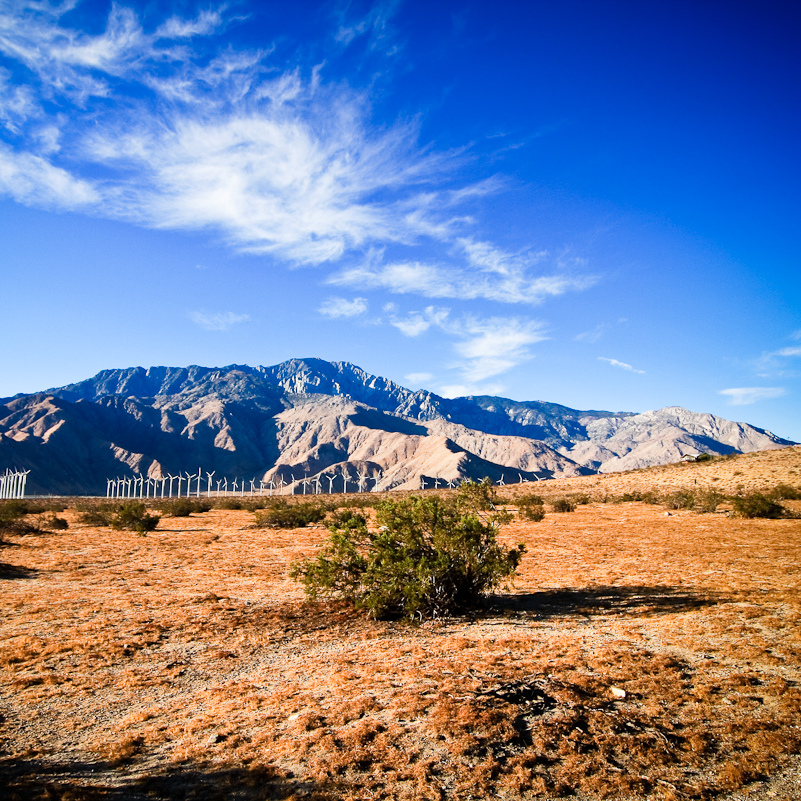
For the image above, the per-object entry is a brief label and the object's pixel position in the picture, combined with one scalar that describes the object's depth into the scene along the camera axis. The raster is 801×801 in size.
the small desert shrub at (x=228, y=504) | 51.78
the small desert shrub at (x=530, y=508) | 31.80
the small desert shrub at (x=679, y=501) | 34.81
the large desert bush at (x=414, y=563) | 9.92
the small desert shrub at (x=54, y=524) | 29.91
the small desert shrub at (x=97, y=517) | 32.91
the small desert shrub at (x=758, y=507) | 27.48
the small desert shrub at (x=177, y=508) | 39.81
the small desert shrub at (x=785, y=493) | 35.19
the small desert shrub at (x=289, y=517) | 31.42
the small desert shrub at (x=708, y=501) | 32.38
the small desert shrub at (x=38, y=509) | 40.03
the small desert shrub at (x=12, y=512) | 30.92
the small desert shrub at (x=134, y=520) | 27.95
